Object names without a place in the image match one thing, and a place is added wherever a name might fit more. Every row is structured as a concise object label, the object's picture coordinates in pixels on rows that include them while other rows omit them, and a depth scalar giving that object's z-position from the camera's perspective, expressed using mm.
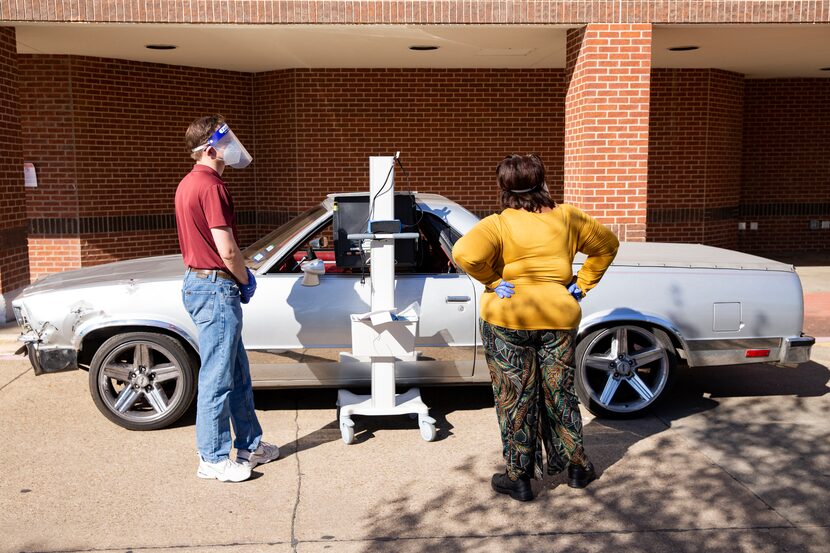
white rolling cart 5434
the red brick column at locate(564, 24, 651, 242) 9336
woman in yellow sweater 4441
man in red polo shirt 4641
